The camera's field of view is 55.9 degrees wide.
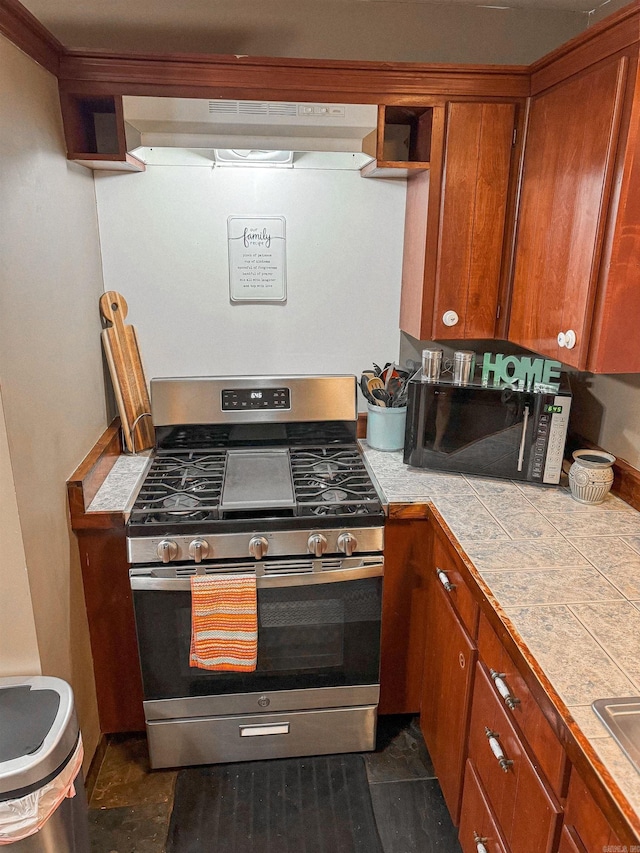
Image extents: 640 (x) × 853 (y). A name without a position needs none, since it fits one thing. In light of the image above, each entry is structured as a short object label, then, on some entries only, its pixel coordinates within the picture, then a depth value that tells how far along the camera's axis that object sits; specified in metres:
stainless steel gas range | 1.68
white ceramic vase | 1.68
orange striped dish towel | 1.66
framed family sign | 2.10
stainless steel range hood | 1.68
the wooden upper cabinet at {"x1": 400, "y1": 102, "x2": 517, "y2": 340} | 1.78
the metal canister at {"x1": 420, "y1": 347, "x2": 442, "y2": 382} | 1.88
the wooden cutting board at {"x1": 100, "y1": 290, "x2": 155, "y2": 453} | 2.05
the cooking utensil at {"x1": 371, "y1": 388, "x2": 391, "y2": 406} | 2.13
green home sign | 1.80
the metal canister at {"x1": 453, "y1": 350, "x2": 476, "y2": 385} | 1.83
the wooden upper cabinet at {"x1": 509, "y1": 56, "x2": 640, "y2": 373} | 1.35
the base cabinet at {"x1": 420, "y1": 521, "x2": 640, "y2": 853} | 1.00
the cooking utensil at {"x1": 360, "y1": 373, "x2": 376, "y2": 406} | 2.17
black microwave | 1.78
